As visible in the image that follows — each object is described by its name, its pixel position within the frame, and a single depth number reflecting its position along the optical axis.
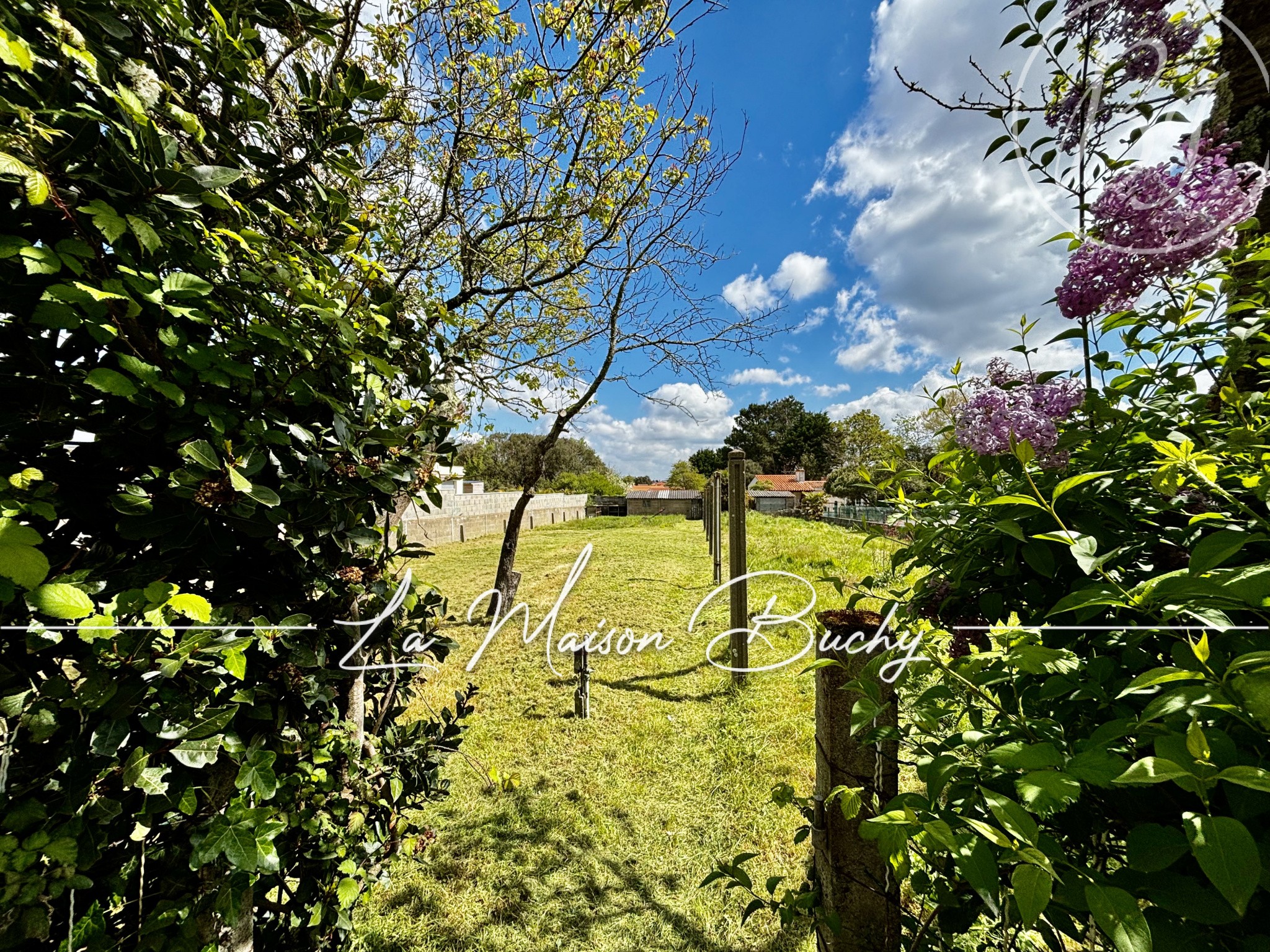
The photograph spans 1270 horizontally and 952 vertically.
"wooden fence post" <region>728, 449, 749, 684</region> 4.22
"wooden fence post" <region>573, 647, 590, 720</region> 3.62
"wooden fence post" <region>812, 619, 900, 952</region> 1.29
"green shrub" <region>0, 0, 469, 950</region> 0.76
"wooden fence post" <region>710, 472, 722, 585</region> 7.16
